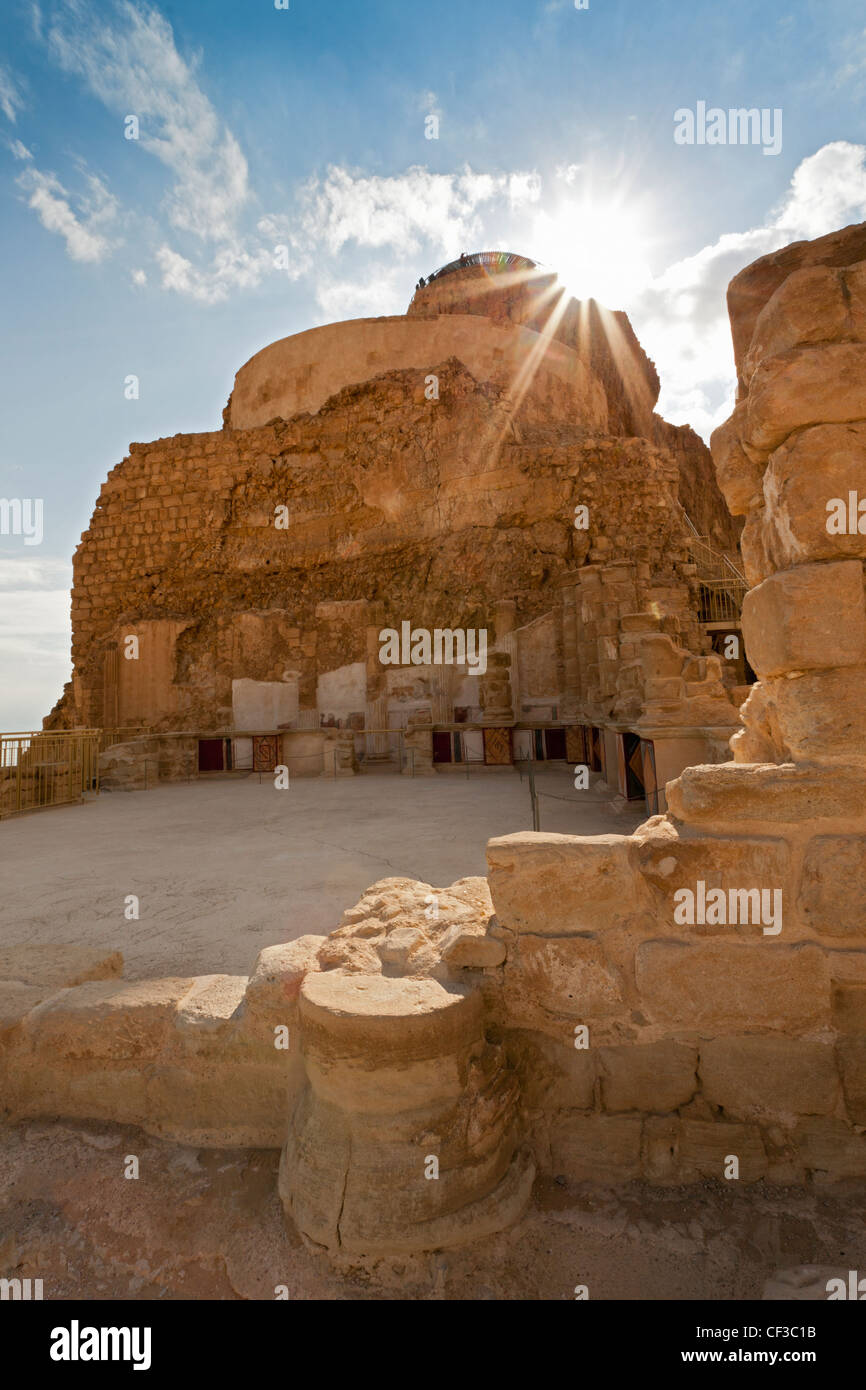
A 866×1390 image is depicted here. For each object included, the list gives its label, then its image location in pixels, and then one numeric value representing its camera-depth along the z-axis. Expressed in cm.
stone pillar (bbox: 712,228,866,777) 231
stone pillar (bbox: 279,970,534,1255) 194
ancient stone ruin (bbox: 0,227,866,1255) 208
